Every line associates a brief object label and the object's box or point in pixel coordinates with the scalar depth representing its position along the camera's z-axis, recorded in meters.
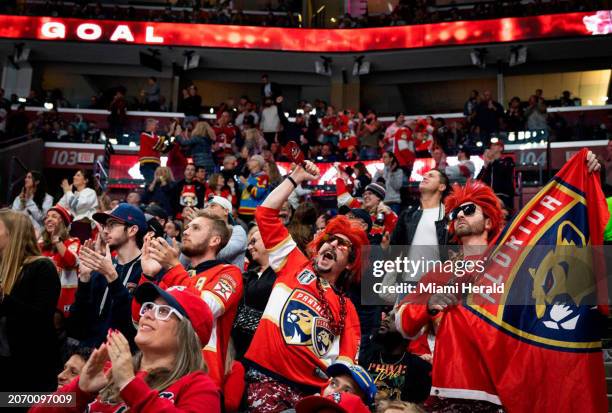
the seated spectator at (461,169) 12.20
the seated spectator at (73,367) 4.85
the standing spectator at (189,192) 10.82
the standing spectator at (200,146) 13.59
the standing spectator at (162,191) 10.88
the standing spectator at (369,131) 17.70
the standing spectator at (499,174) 9.99
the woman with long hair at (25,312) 3.91
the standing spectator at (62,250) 6.74
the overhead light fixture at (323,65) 24.44
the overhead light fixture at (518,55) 22.62
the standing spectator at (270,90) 18.67
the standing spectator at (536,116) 17.16
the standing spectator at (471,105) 18.73
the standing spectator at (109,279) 4.24
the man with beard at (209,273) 4.16
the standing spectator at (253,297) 4.98
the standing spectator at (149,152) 13.03
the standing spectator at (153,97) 21.48
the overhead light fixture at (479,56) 23.04
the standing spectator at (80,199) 9.95
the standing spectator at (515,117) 16.97
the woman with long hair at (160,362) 2.99
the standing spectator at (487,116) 16.67
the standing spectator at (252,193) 10.26
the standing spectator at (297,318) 4.31
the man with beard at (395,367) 5.01
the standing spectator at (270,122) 18.27
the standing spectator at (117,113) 19.51
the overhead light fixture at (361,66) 24.56
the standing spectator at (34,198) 10.38
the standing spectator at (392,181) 11.36
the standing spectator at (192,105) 19.72
